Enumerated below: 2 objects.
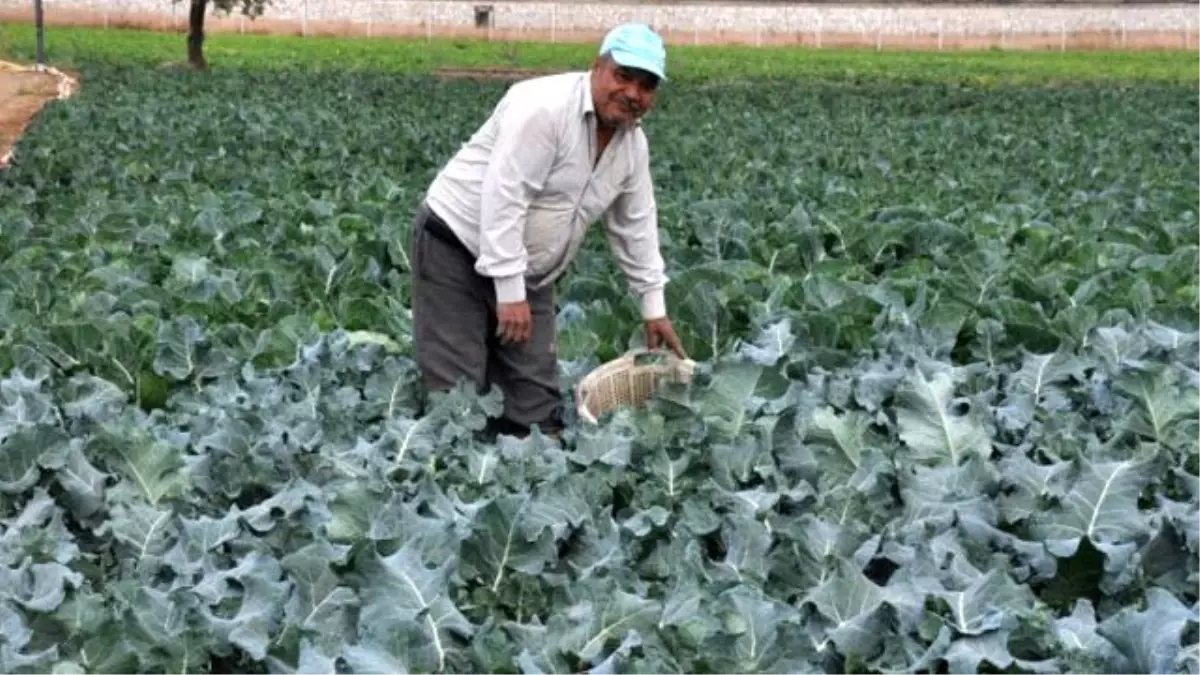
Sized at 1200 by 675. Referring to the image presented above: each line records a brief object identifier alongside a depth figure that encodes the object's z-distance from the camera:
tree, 31.52
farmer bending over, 5.05
